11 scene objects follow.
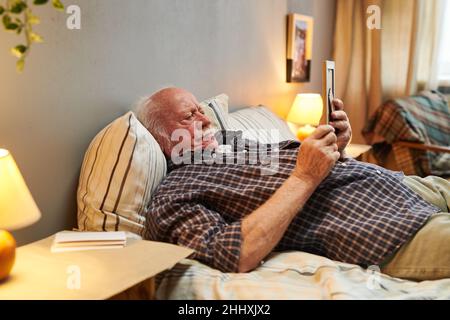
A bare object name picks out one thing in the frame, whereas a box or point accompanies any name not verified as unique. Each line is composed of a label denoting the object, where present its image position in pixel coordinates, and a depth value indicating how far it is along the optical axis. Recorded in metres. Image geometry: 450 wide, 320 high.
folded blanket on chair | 2.78
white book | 1.00
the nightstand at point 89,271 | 0.80
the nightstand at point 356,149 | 2.61
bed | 0.95
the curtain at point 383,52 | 3.27
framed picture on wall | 2.79
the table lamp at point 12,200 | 0.90
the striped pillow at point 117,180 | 1.25
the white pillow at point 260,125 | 2.03
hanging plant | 0.75
